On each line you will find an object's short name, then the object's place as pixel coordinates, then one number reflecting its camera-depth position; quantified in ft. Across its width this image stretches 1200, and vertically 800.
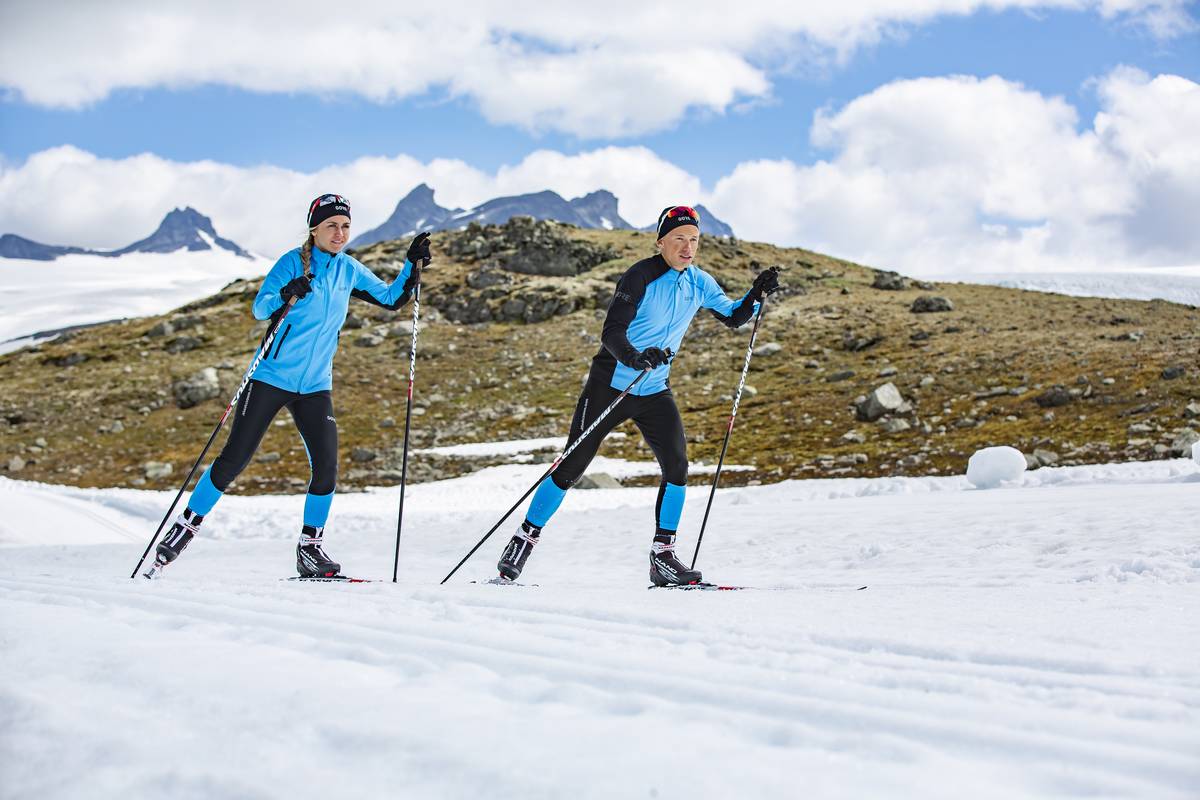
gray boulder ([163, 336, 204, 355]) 141.90
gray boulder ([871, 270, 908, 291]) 149.59
